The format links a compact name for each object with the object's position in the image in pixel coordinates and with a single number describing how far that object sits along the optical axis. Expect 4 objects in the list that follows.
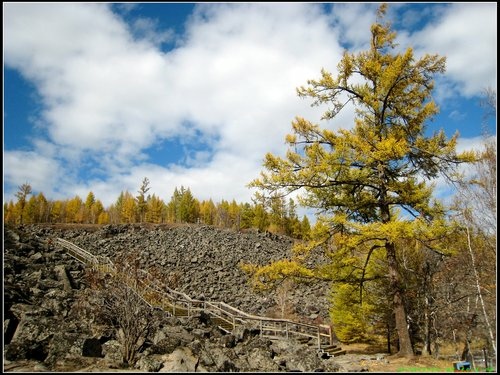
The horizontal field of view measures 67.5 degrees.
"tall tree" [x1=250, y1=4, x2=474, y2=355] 11.52
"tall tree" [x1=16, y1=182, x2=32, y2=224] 72.31
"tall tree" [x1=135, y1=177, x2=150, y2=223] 79.12
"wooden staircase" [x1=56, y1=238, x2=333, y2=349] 12.61
